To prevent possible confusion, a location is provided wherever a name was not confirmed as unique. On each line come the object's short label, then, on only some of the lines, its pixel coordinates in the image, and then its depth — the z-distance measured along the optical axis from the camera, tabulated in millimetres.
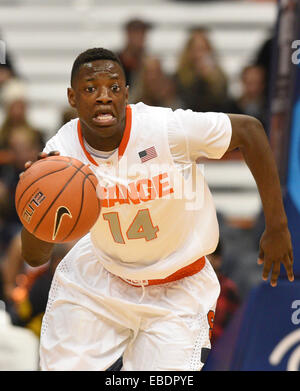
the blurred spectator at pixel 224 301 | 12148
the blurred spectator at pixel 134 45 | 16078
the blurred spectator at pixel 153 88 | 14922
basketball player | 7676
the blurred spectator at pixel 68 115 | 14094
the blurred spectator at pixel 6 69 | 17328
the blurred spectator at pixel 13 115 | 16328
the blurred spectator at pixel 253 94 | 15133
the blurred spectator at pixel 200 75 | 15523
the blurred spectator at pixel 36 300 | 12750
